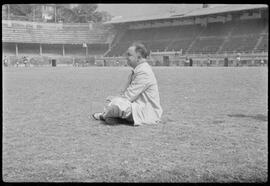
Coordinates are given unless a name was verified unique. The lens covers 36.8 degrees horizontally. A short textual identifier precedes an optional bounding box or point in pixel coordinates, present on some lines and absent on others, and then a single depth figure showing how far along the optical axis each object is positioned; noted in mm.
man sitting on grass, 5797
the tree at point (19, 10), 72938
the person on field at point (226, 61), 38412
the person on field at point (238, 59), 38062
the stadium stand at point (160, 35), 42594
